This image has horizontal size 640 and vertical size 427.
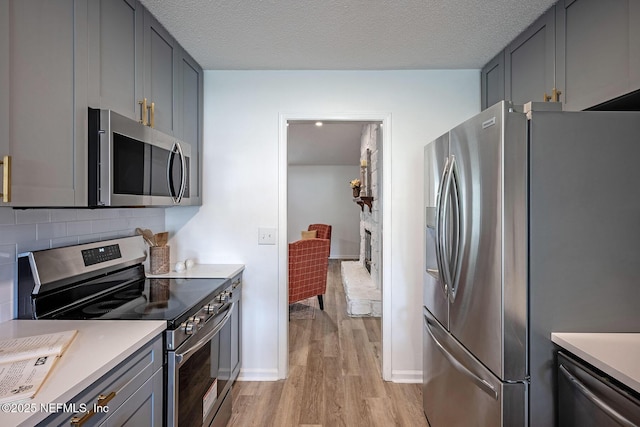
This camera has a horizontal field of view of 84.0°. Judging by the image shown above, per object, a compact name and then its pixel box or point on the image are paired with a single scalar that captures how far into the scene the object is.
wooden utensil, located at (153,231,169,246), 2.39
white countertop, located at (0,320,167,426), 0.83
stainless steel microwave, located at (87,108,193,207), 1.38
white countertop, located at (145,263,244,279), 2.26
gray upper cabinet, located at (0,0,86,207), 1.04
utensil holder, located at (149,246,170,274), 2.33
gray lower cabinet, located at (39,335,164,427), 0.94
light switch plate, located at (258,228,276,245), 2.70
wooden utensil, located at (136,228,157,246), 2.28
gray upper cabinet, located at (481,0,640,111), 1.40
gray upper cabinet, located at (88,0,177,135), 1.44
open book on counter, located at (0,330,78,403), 0.85
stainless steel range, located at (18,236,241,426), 1.43
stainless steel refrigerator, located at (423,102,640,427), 1.37
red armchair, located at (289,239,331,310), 3.91
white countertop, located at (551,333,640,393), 1.06
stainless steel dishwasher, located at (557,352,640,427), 1.04
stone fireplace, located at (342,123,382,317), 4.17
